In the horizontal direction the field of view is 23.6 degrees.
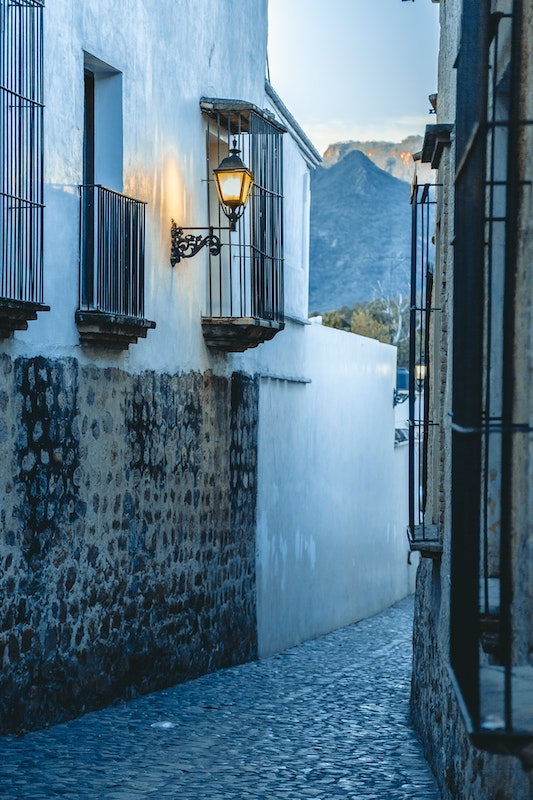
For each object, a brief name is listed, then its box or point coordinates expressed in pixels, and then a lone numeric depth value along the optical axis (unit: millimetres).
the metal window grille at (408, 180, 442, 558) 7586
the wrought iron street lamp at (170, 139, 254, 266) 10883
